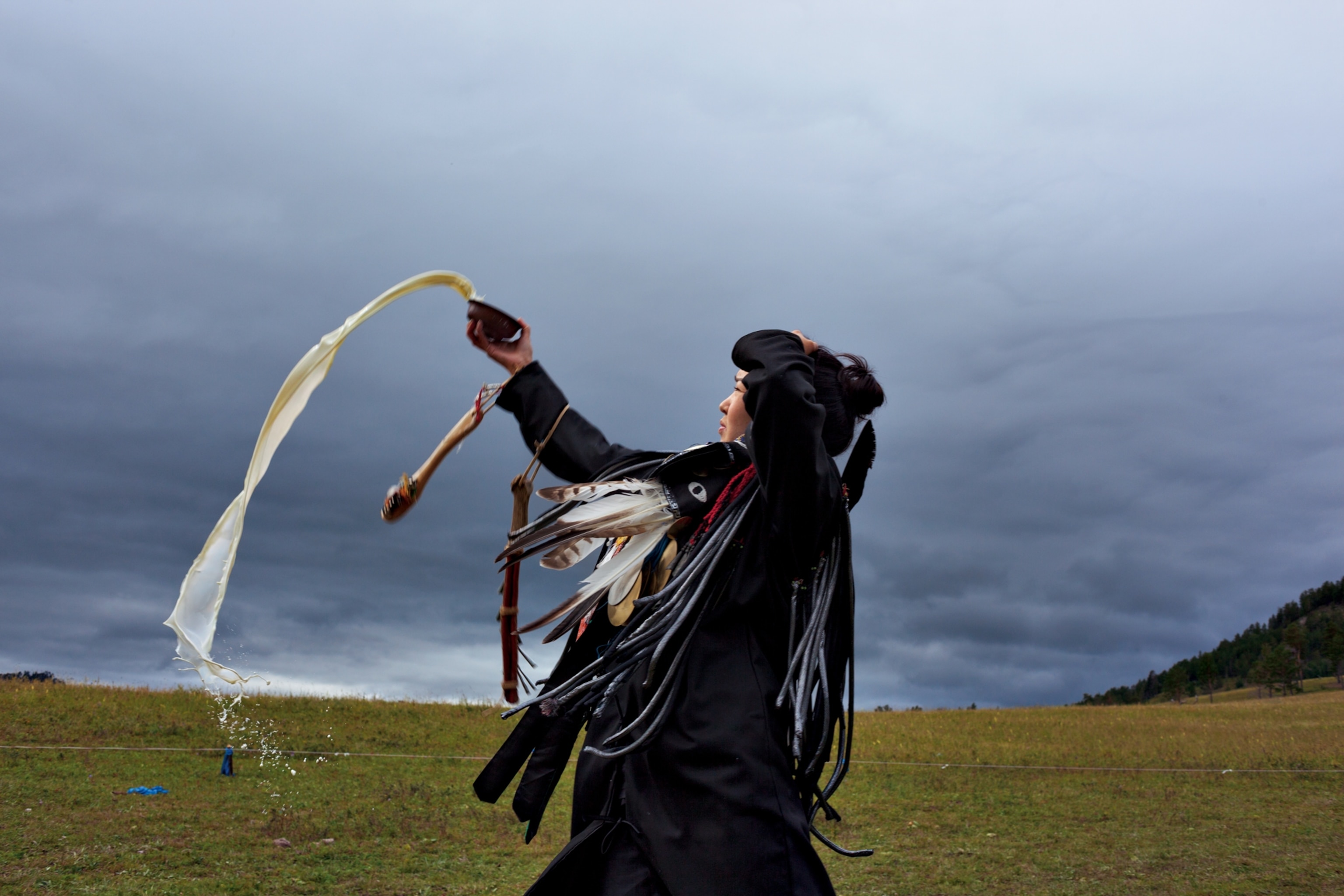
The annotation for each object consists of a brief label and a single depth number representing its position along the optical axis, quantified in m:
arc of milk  2.17
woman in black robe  1.80
